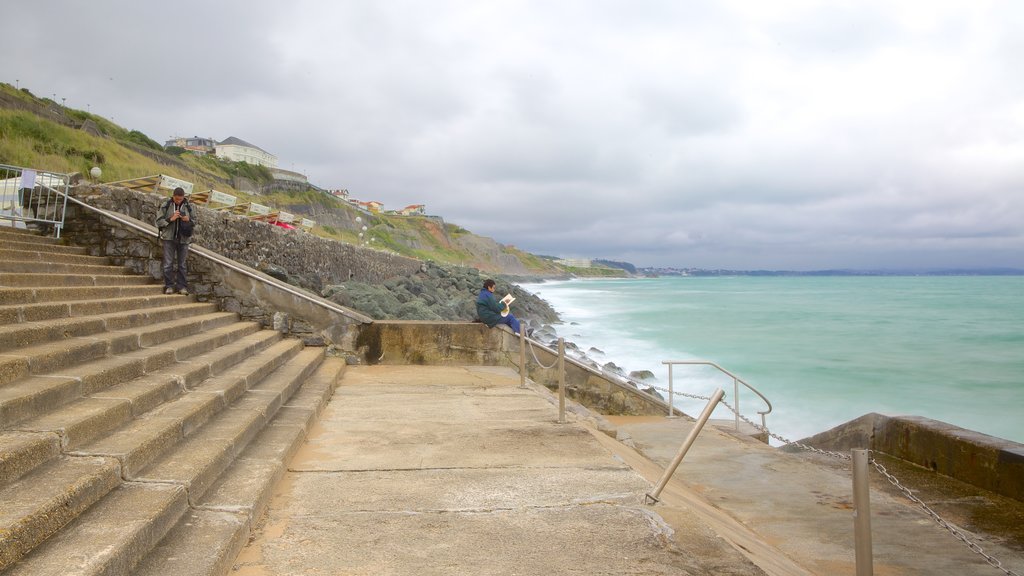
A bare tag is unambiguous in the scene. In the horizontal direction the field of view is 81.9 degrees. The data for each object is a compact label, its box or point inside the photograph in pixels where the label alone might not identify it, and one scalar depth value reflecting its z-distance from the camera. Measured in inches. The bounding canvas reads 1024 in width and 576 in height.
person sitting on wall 317.1
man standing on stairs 273.4
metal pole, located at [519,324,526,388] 256.2
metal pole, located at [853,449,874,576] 83.7
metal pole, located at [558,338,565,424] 192.3
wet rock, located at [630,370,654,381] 681.6
